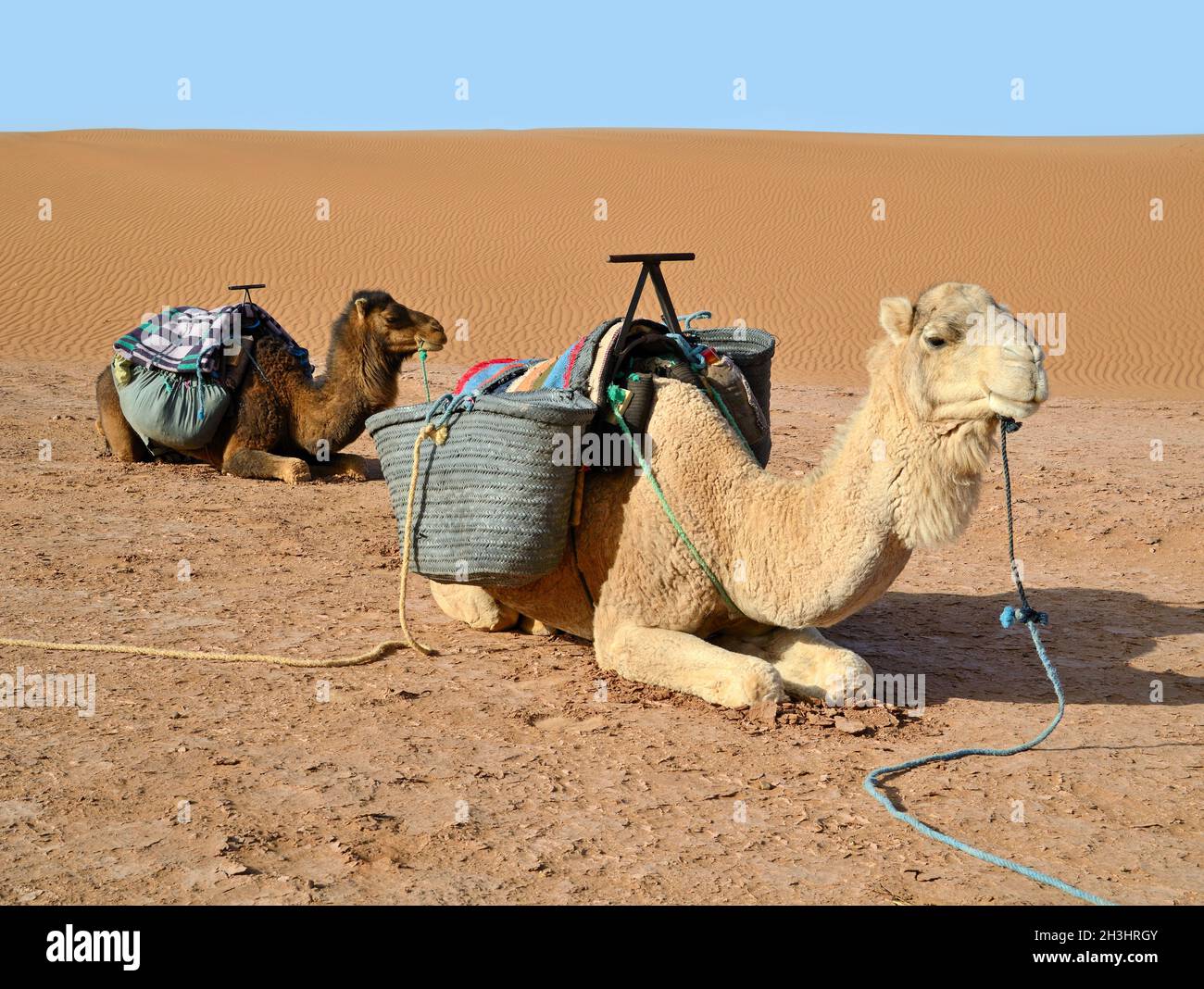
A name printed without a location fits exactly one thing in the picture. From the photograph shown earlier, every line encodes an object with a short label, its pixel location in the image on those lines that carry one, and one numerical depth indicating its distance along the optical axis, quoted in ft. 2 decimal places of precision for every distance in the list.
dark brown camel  32.58
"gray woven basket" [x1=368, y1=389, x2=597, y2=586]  16.99
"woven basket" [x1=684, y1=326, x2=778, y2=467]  20.93
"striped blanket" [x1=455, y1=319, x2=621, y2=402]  17.89
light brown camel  14.06
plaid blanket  32.76
